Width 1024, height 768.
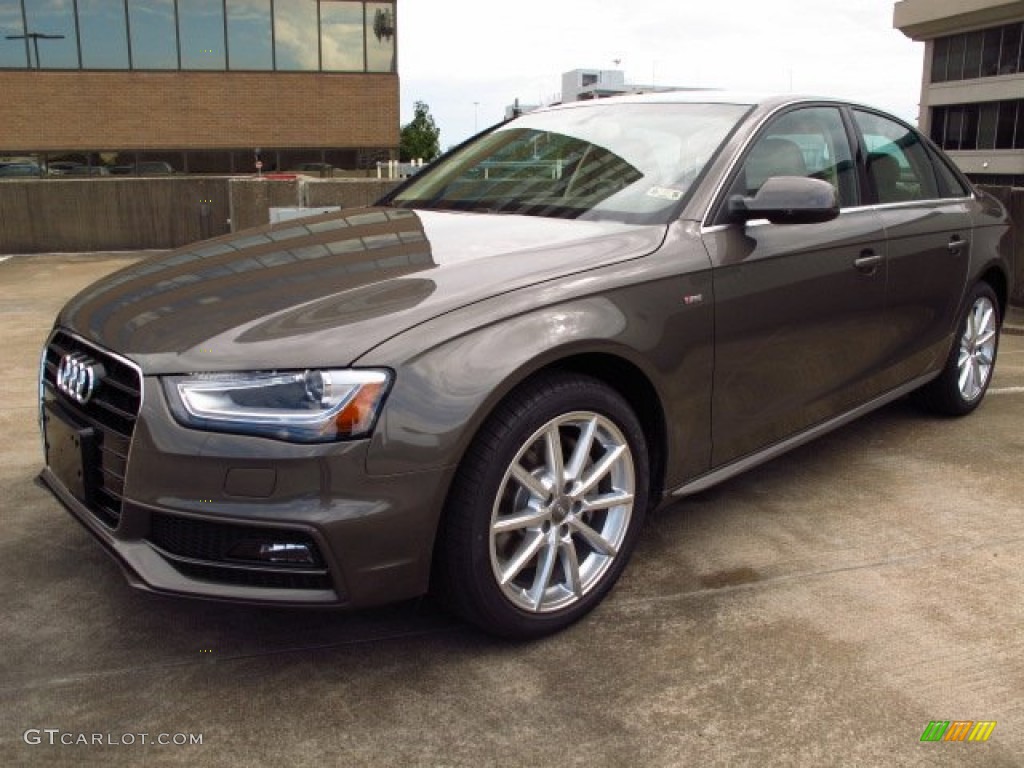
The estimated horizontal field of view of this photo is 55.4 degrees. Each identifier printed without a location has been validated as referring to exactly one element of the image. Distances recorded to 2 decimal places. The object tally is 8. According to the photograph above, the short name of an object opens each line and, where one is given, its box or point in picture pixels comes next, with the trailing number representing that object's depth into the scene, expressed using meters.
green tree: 55.25
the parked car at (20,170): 25.48
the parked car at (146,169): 26.48
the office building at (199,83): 25.09
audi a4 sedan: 2.38
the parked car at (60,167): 25.92
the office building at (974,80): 45.94
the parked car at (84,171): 26.02
